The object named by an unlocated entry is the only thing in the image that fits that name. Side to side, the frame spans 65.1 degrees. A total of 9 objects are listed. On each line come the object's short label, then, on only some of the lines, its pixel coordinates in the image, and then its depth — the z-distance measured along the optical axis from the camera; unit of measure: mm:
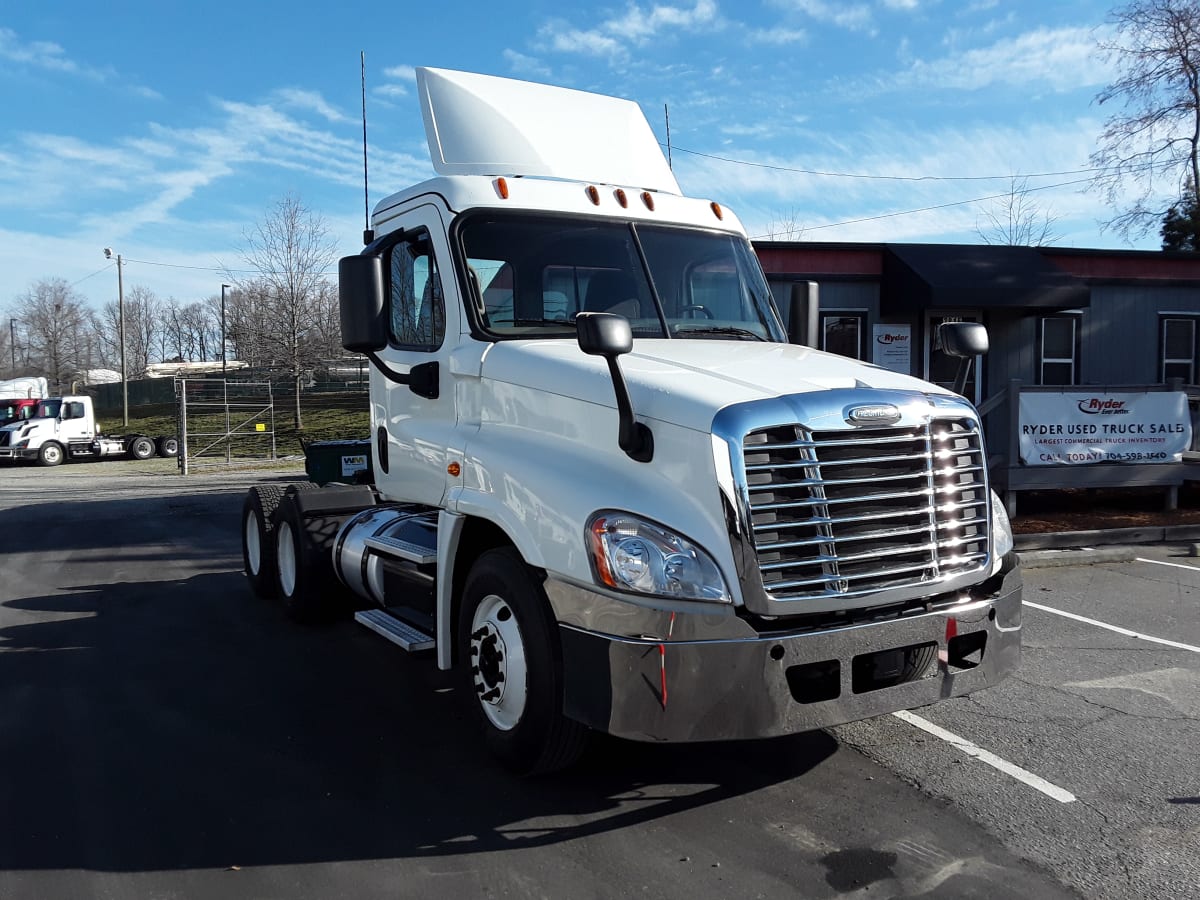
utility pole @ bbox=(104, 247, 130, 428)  44819
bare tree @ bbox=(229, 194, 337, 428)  36125
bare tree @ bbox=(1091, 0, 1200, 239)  29500
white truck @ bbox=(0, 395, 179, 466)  29859
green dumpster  8422
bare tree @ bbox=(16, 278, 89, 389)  63447
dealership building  15016
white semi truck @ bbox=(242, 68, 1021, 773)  3512
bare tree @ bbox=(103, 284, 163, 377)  77562
